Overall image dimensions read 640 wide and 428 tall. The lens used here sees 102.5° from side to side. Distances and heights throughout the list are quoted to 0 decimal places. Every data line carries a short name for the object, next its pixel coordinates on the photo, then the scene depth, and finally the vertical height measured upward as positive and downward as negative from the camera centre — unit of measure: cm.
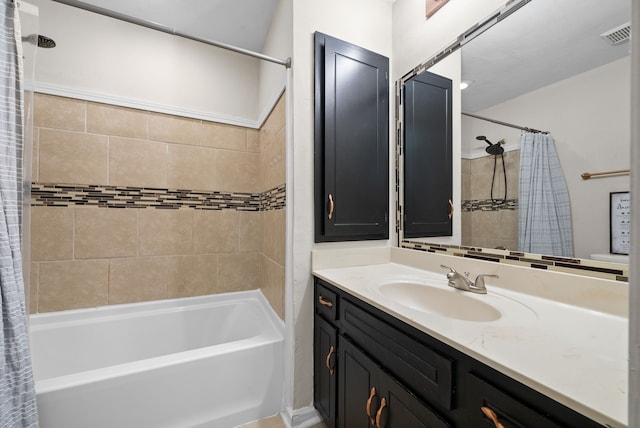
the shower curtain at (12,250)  90 -12
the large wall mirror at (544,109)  79 +39
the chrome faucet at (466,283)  100 -27
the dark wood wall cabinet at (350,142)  136 +42
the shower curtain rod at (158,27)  106 +87
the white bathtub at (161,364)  111 -81
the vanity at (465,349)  48 -32
